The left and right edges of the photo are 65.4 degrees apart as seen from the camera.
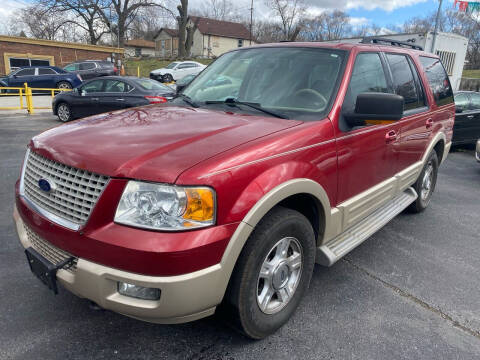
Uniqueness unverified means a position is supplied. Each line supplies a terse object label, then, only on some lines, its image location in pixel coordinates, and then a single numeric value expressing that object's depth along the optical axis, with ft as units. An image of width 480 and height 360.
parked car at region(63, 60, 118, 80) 74.07
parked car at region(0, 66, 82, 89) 65.36
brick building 93.40
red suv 6.05
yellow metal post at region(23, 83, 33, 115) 44.80
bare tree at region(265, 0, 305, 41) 206.49
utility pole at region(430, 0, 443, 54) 43.09
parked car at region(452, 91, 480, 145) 28.96
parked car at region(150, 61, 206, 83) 87.73
